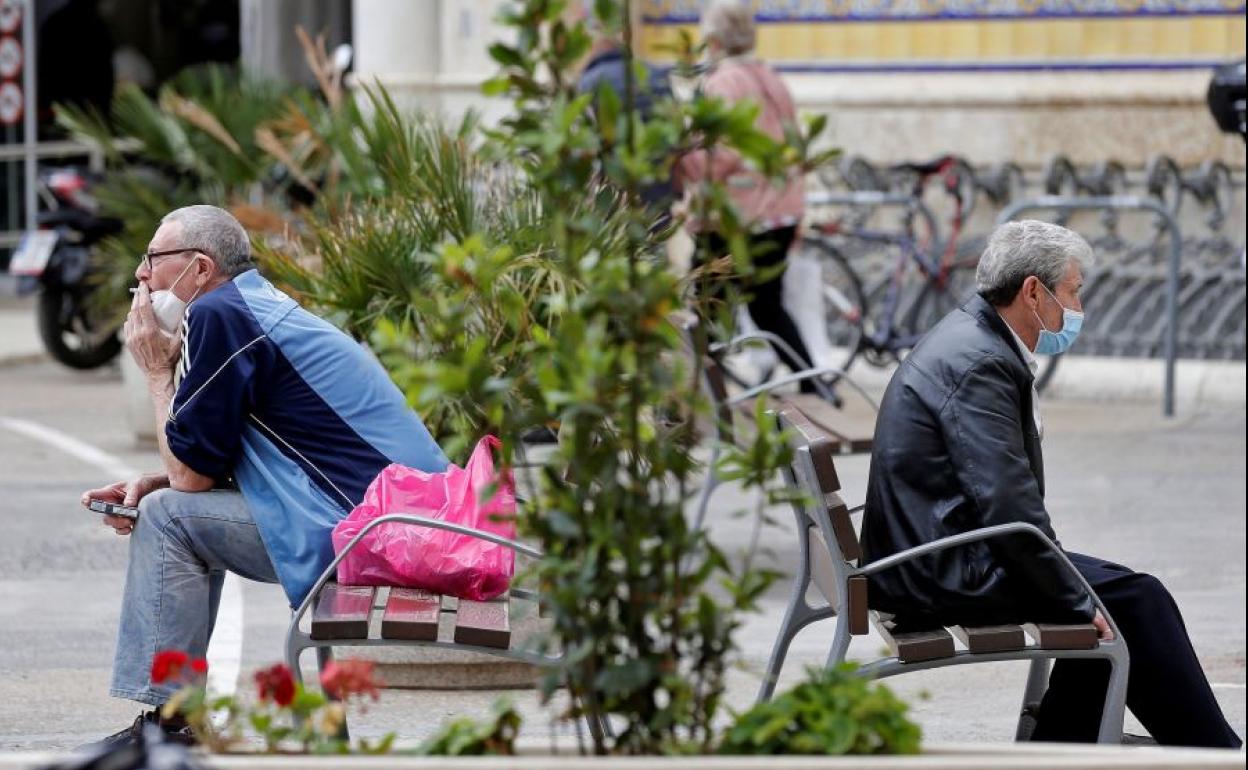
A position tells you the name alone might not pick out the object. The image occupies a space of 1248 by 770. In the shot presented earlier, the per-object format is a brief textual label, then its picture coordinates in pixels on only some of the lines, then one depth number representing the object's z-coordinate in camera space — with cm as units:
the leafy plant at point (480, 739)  709
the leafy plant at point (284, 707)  719
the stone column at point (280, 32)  3831
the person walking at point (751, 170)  2058
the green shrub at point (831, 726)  694
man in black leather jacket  1013
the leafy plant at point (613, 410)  686
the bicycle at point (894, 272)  2537
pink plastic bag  1037
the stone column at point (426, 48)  2991
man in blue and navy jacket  1071
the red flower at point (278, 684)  720
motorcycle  2767
